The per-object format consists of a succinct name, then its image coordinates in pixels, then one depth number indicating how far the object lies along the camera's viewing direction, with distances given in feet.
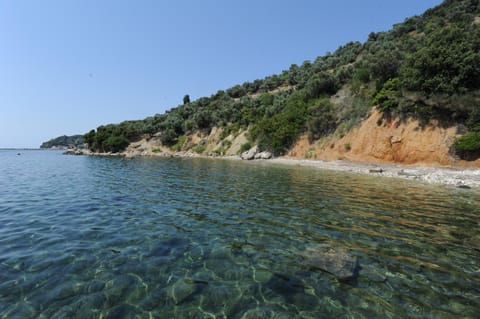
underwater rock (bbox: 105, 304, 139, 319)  13.19
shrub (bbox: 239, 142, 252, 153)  178.81
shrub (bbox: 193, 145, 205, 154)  217.97
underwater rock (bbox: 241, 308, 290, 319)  13.46
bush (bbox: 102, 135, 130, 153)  261.03
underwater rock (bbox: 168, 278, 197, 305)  15.00
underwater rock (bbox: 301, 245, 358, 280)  17.74
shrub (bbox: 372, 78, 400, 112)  99.04
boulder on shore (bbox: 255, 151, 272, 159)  155.84
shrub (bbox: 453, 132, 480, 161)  71.99
